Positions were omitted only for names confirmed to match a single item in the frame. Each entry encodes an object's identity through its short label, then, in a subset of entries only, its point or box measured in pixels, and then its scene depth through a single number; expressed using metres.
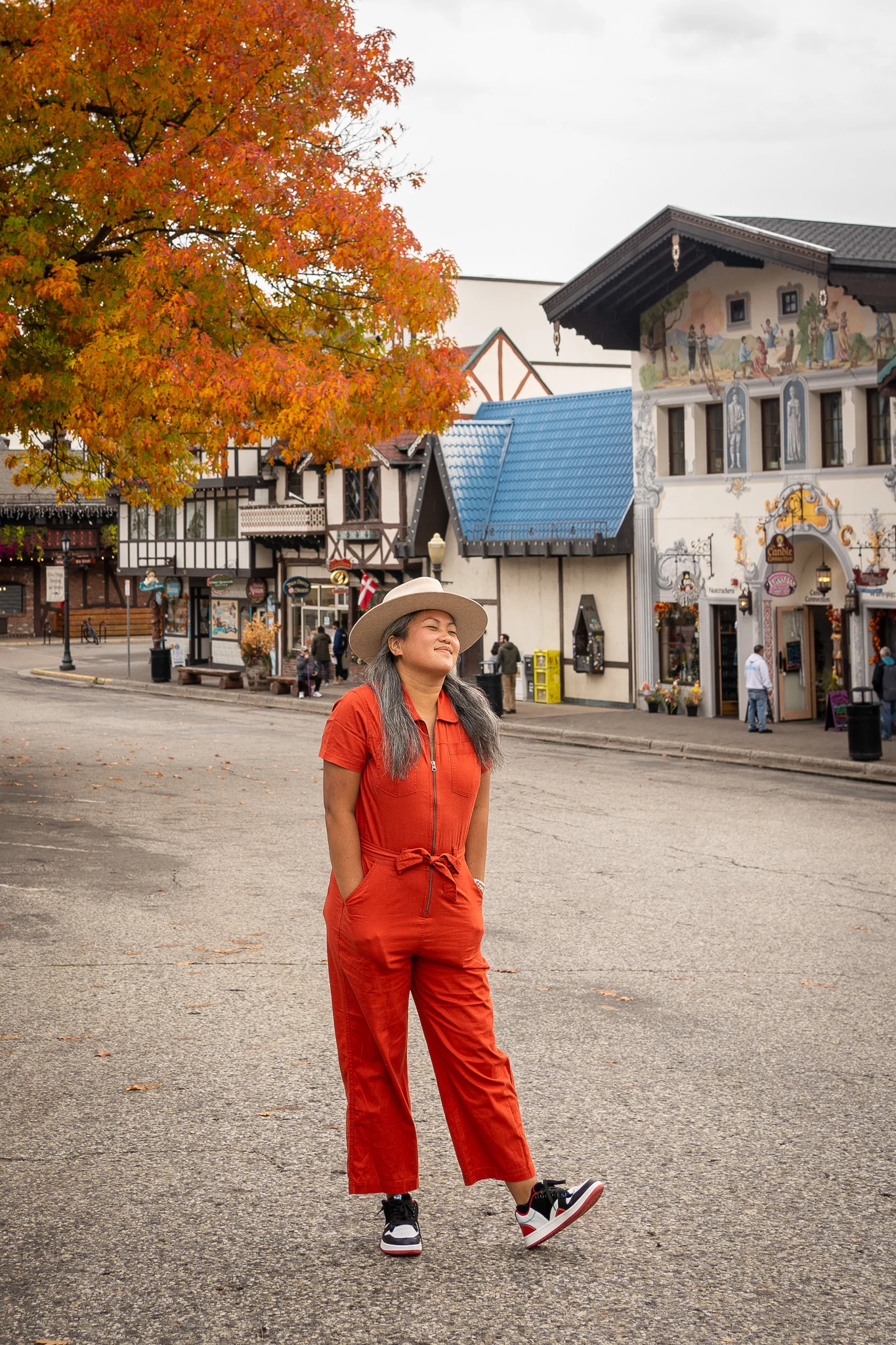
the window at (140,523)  48.22
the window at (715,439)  28.61
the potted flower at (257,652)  37.41
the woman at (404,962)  4.57
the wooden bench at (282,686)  35.72
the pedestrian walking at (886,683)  23.70
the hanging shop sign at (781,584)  26.47
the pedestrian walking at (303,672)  34.47
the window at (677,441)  29.33
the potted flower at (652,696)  29.56
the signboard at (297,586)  41.22
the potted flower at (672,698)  29.22
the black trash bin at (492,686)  29.38
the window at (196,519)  45.81
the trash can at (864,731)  20.86
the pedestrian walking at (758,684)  25.20
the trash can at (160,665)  40.28
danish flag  37.53
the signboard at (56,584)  47.50
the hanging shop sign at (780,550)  26.70
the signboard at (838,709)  25.06
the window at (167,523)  47.06
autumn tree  15.36
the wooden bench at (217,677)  38.03
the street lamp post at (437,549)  31.12
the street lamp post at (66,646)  44.50
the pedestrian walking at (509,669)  30.23
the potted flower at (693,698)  28.84
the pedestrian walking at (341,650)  39.12
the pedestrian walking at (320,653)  34.91
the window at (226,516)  44.75
